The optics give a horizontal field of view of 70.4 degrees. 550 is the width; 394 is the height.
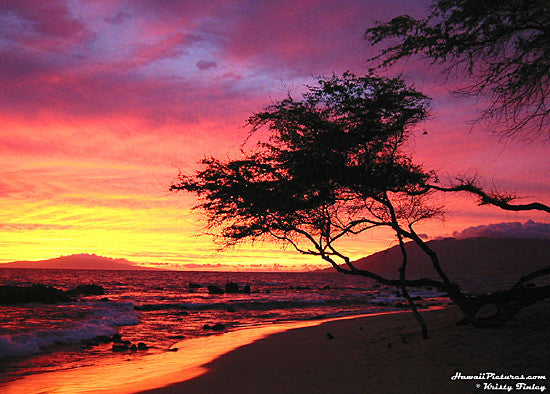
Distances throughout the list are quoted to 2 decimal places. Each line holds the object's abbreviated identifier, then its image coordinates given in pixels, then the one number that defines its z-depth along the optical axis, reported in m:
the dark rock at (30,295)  37.09
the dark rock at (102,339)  17.22
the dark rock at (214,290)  58.12
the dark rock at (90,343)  16.20
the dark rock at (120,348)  15.03
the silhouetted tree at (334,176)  9.84
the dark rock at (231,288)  61.11
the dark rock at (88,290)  51.62
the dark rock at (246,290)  60.00
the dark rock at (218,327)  21.39
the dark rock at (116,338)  16.91
